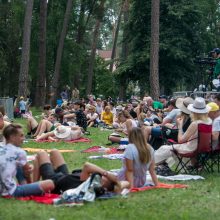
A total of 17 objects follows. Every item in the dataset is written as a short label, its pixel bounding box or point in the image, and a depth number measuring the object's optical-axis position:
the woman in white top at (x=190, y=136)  10.58
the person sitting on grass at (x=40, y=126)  18.14
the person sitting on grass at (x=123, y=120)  14.89
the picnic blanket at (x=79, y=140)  17.33
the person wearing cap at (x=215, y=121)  10.82
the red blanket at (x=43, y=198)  7.63
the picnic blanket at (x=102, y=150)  14.36
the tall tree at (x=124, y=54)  41.37
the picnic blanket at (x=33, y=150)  14.41
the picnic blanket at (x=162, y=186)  8.65
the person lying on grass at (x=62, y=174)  8.04
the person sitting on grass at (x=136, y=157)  8.53
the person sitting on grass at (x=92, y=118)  24.58
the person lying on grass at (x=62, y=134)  17.52
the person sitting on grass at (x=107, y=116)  24.78
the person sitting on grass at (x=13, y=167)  7.75
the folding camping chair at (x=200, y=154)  10.50
